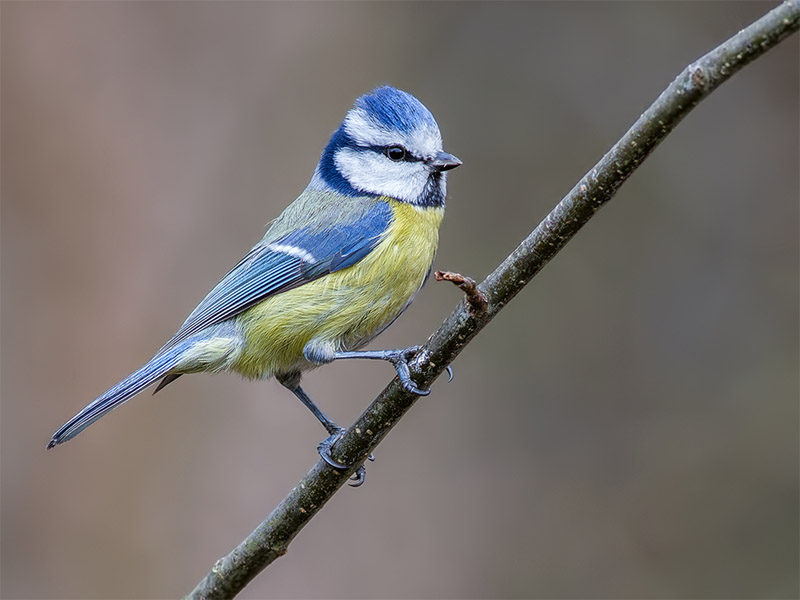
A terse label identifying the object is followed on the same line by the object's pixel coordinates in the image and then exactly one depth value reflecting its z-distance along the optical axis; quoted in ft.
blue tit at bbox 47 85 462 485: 10.15
